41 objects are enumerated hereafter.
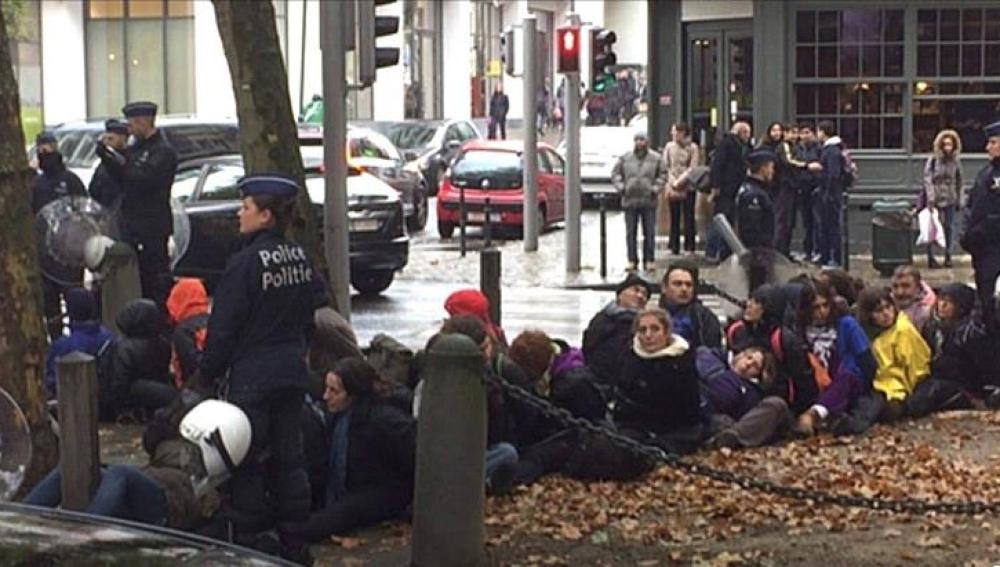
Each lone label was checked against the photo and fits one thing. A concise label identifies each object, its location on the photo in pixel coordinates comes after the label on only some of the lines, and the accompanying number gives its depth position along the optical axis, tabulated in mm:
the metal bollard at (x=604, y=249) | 22975
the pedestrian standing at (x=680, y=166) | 25359
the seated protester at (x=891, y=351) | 12266
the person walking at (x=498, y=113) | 56594
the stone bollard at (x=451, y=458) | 8008
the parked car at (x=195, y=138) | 21484
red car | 29516
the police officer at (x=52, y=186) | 15047
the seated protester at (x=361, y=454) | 9258
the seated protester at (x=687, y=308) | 12367
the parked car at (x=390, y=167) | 29578
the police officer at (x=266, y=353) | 8188
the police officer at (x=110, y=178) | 15258
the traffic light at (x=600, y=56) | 26359
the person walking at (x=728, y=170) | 24078
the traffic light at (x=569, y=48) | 24969
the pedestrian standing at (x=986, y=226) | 13688
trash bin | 22969
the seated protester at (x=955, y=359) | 12492
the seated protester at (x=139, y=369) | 11781
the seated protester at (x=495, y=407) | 9859
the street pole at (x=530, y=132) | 26594
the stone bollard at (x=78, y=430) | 7727
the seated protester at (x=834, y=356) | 11820
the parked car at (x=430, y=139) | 38375
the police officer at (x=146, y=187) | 15047
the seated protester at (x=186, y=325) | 11742
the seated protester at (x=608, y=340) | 11469
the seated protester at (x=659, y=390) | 10500
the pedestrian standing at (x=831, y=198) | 24078
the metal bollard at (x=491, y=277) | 13438
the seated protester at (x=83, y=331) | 11635
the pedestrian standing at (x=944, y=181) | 23672
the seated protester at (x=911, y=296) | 13219
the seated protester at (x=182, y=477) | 7602
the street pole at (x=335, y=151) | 14453
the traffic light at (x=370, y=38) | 14641
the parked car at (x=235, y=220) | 19688
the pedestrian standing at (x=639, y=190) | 24344
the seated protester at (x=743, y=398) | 11273
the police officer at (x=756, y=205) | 20203
